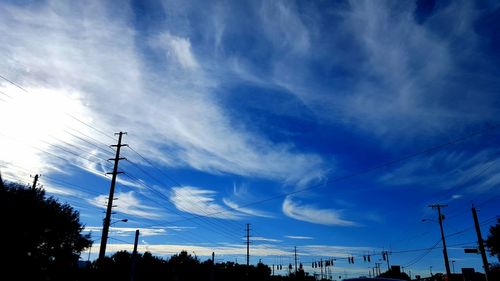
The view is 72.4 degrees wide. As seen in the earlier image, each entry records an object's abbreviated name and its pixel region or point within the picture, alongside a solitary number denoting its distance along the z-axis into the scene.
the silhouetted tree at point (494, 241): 51.97
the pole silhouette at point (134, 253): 28.45
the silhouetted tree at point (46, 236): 32.69
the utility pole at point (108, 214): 26.82
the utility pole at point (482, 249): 31.14
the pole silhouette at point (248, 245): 70.40
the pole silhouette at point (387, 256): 81.76
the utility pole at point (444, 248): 43.38
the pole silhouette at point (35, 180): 34.34
